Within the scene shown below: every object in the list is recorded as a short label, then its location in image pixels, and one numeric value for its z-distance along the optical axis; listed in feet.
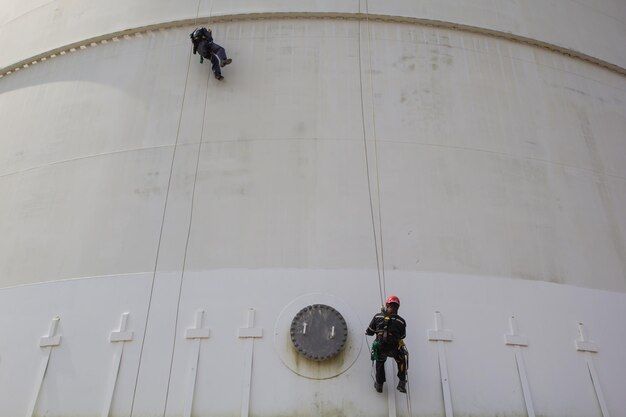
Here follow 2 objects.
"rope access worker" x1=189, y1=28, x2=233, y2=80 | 28.45
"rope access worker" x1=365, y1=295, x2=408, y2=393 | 19.75
